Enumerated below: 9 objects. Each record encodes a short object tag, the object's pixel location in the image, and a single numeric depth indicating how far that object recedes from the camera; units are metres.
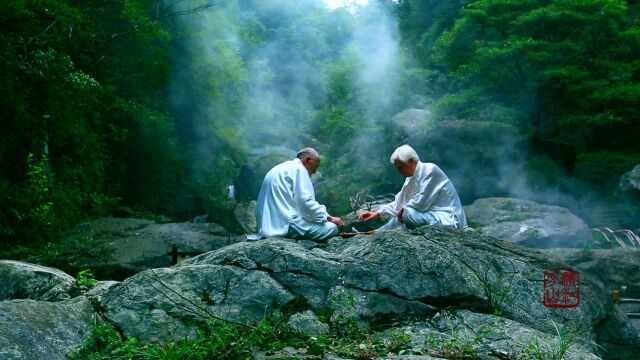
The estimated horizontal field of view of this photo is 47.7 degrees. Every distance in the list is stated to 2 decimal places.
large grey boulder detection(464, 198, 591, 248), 15.98
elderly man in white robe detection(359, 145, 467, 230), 8.66
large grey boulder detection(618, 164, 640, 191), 18.50
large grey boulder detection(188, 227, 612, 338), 6.86
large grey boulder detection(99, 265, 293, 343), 6.27
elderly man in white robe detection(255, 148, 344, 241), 8.13
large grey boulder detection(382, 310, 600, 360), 5.93
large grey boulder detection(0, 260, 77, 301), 7.20
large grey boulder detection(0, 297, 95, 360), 5.36
